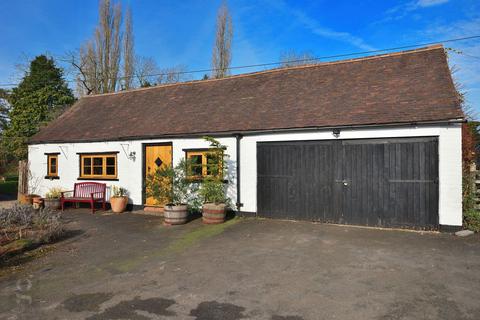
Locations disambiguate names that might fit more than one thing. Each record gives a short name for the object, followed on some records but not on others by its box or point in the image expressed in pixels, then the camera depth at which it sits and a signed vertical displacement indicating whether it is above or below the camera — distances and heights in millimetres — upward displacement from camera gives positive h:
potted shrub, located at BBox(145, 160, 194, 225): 10250 -907
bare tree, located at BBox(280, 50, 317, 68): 31688 +9861
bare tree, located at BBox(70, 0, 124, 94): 29586 +9455
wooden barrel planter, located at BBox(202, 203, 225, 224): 10094 -1542
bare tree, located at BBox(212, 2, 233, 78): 29750 +10133
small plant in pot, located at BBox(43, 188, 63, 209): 13938 -1615
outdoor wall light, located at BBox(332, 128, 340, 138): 9633 +858
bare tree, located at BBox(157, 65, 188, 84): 35906 +9142
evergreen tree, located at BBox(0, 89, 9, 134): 31766 +5099
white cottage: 8703 +677
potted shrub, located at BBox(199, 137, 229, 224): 10141 -845
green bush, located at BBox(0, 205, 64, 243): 8383 -1684
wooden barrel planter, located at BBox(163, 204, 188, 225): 10211 -1597
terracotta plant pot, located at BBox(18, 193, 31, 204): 14852 -1642
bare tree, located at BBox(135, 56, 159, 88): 32506 +8096
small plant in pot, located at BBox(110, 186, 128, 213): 12828 -1544
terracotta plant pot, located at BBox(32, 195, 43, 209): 14023 -1669
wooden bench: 13305 -1298
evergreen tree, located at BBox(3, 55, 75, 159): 24484 +4705
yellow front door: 12648 +156
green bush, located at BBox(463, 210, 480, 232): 8391 -1481
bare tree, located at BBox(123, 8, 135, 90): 30797 +10048
